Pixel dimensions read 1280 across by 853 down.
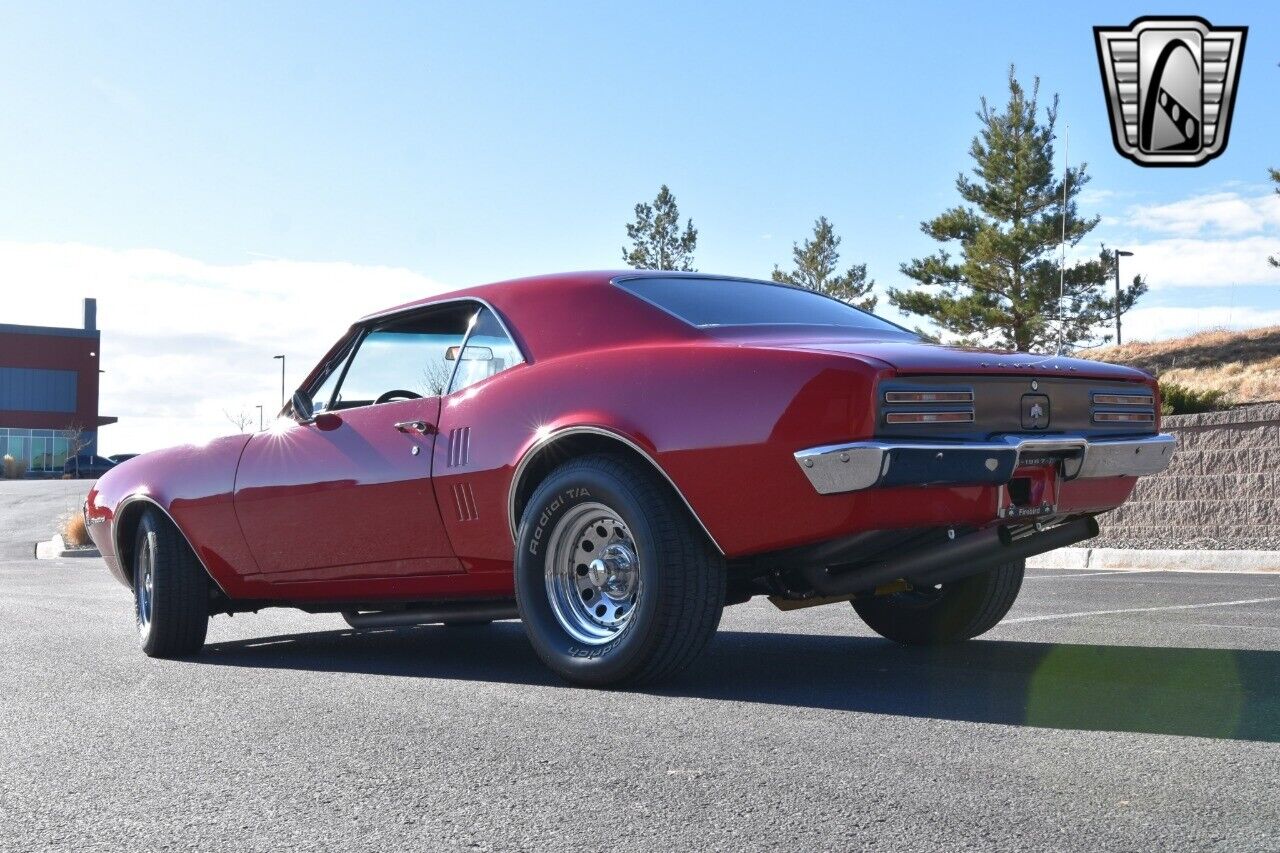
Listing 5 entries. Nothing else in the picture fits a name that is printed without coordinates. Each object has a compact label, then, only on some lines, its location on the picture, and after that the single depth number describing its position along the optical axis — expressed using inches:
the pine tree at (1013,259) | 1734.7
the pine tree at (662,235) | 2101.4
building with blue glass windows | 3036.4
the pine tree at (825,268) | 2349.9
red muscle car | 165.2
